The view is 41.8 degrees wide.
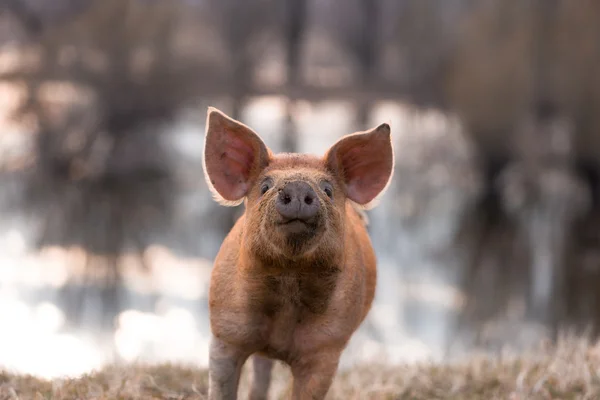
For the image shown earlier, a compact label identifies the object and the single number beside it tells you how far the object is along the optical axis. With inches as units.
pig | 107.8
